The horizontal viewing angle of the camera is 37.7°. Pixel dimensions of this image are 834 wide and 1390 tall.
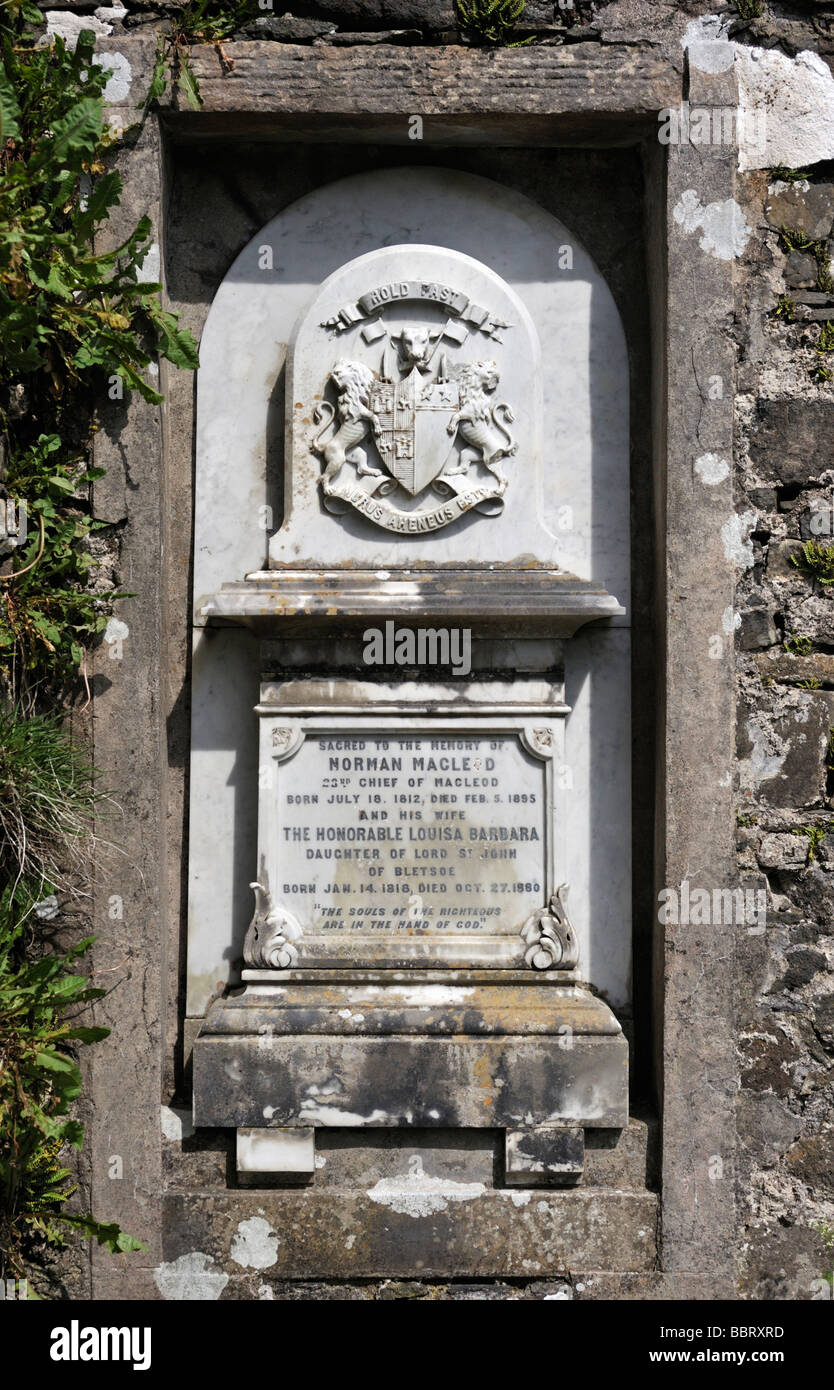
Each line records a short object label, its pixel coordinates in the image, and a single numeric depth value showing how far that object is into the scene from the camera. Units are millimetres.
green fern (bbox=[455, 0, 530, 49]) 4098
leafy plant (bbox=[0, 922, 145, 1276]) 3631
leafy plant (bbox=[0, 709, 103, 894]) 3750
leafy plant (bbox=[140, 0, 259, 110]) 4027
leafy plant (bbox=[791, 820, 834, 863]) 4070
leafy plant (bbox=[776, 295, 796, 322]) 4152
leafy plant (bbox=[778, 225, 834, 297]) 4164
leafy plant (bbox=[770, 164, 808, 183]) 4176
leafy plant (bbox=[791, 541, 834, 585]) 4121
